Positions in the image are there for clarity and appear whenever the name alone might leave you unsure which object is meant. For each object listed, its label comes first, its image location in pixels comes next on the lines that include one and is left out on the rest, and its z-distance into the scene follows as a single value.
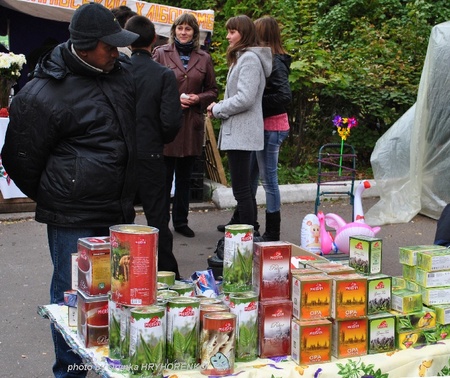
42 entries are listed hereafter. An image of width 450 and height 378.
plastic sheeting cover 7.63
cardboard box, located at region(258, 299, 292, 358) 2.85
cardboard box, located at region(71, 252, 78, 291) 3.09
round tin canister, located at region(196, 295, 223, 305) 2.92
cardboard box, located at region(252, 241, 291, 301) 2.91
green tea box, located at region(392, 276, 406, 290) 3.25
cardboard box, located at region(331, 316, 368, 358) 2.88
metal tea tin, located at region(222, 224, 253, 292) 2.95
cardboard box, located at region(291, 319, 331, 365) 2.81
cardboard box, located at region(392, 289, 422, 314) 3.06
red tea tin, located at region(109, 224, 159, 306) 2.62
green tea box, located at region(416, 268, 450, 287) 3.20
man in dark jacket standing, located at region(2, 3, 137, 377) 3.20
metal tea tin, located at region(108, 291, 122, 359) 2.70
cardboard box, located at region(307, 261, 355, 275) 3.04
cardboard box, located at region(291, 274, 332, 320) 2.83
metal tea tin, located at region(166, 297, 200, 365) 2.64
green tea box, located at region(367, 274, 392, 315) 3.00
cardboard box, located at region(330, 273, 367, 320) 2.88
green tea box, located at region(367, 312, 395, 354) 2.94
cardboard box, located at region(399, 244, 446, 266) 3.27
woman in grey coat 5.71
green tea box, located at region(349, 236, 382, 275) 3.12
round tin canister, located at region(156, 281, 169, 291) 3.02
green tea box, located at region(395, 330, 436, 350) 3.02
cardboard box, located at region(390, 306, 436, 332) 3.01
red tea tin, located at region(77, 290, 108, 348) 2.84
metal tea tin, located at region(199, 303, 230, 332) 2.72
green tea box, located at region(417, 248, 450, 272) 3.20
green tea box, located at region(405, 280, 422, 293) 3.21
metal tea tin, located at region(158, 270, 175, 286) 3.16
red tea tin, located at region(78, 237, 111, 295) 2.86
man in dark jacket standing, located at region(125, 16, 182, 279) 4.80
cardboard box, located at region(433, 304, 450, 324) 3.14
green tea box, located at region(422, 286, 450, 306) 3.18
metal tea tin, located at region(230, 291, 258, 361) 2.77
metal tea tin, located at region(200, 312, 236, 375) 2.62
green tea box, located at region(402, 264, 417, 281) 3.28
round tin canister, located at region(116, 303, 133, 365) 2.62
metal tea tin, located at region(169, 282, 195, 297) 3.03
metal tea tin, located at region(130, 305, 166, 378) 2.53
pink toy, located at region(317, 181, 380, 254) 5.40
